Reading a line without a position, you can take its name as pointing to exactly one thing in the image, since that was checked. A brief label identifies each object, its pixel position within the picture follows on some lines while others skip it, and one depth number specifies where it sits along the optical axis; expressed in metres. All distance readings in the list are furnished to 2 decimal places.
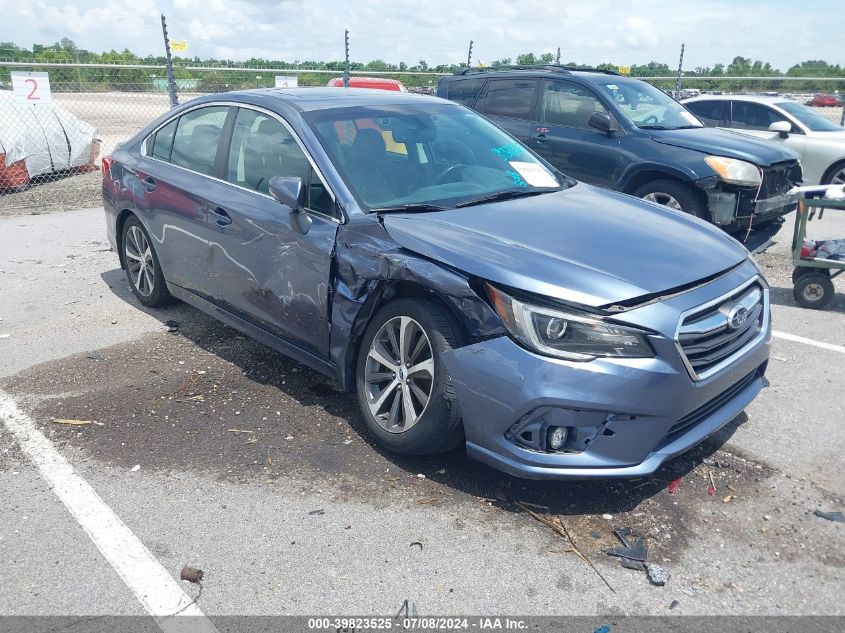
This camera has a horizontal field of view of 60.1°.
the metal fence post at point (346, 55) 14.30
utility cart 6.01
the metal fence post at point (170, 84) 12.16
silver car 10.80
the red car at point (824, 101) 20.65
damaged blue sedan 2.98
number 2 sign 10.98
